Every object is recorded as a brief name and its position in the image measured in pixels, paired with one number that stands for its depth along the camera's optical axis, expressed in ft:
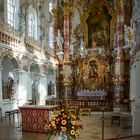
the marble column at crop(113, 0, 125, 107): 60.95
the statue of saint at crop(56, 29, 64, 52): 68.39
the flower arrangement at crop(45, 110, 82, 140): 15.85
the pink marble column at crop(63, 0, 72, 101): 67.51
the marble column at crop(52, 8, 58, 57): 70.69
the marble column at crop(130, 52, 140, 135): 29.07
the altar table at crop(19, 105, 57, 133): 32.01
